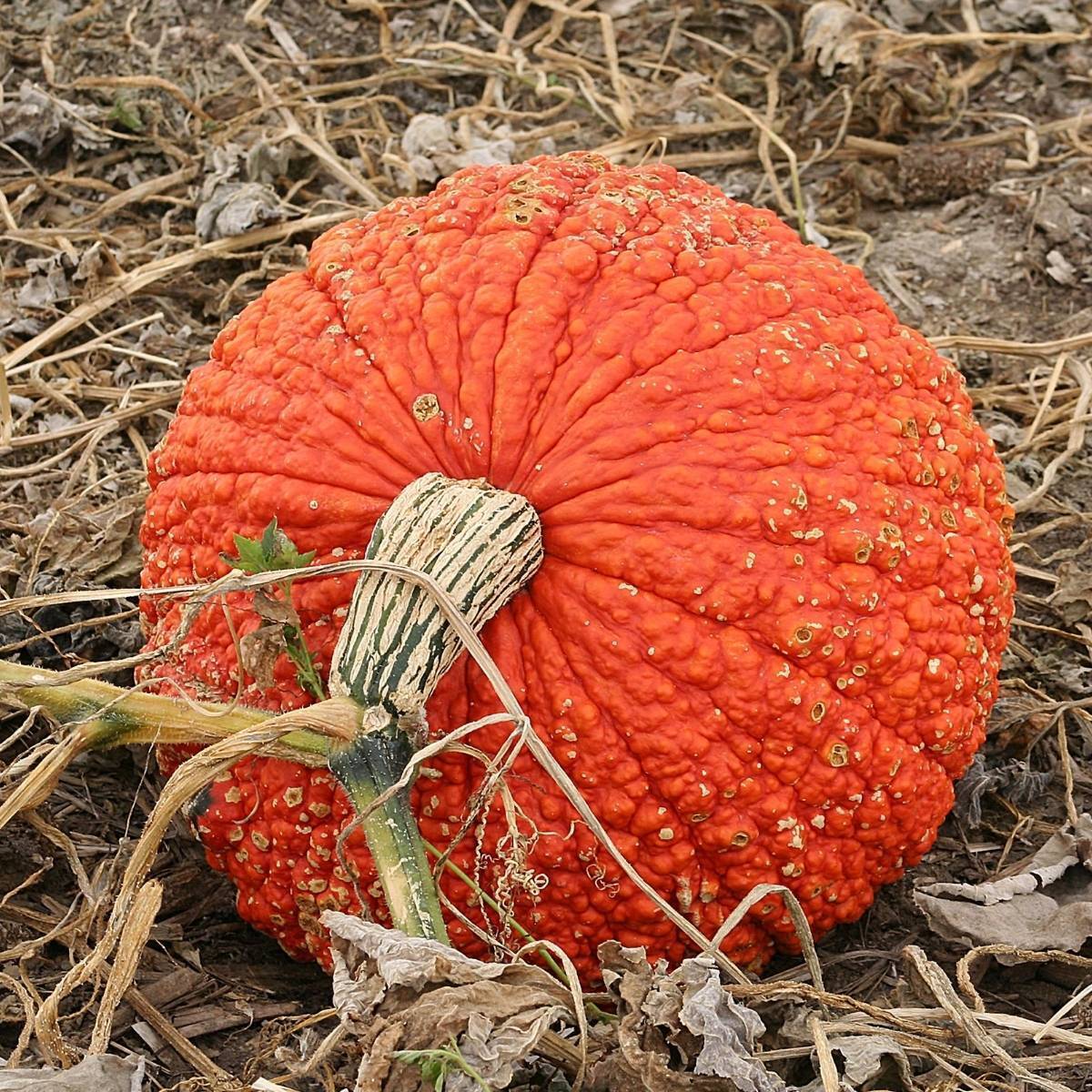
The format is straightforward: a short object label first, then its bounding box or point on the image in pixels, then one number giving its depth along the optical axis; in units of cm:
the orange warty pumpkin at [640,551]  264
